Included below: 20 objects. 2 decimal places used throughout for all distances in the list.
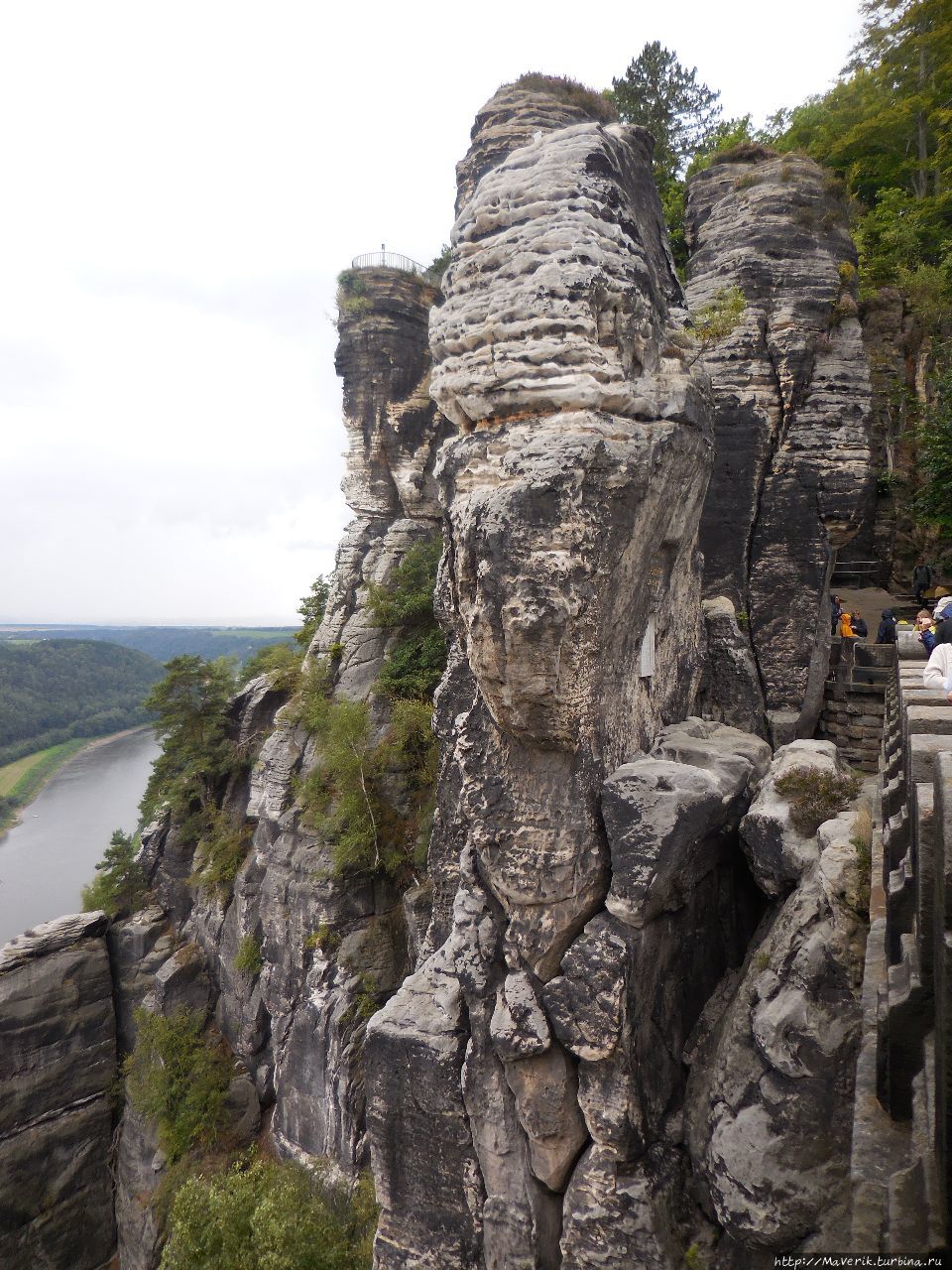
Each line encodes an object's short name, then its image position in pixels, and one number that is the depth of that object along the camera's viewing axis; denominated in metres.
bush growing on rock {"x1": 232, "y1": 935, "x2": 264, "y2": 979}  21.09
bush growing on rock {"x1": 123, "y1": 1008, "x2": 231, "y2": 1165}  20.34
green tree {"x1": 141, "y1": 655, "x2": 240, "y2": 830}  24.98
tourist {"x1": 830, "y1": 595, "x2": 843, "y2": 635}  16.83
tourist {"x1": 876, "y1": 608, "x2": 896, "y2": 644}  15.55
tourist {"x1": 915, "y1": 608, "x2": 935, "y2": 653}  9.44
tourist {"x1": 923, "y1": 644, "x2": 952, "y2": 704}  6.94
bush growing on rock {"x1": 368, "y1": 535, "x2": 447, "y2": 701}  21.05
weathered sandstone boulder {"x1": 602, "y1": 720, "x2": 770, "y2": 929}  8.94
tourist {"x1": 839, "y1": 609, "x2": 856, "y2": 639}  16.22
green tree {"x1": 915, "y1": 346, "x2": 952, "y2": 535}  15.20
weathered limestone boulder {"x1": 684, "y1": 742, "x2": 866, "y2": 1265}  7.16
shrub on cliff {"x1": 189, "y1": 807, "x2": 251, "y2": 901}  23.33
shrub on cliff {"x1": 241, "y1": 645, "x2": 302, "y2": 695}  24.55
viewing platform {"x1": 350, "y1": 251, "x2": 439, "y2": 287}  24.22
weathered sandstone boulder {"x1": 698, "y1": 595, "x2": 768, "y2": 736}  13.86
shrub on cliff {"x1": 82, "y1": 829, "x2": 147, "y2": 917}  26.14
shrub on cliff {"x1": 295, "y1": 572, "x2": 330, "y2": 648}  27.56
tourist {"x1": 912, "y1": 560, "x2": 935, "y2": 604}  17.41
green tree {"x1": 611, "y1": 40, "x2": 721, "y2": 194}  29.33
